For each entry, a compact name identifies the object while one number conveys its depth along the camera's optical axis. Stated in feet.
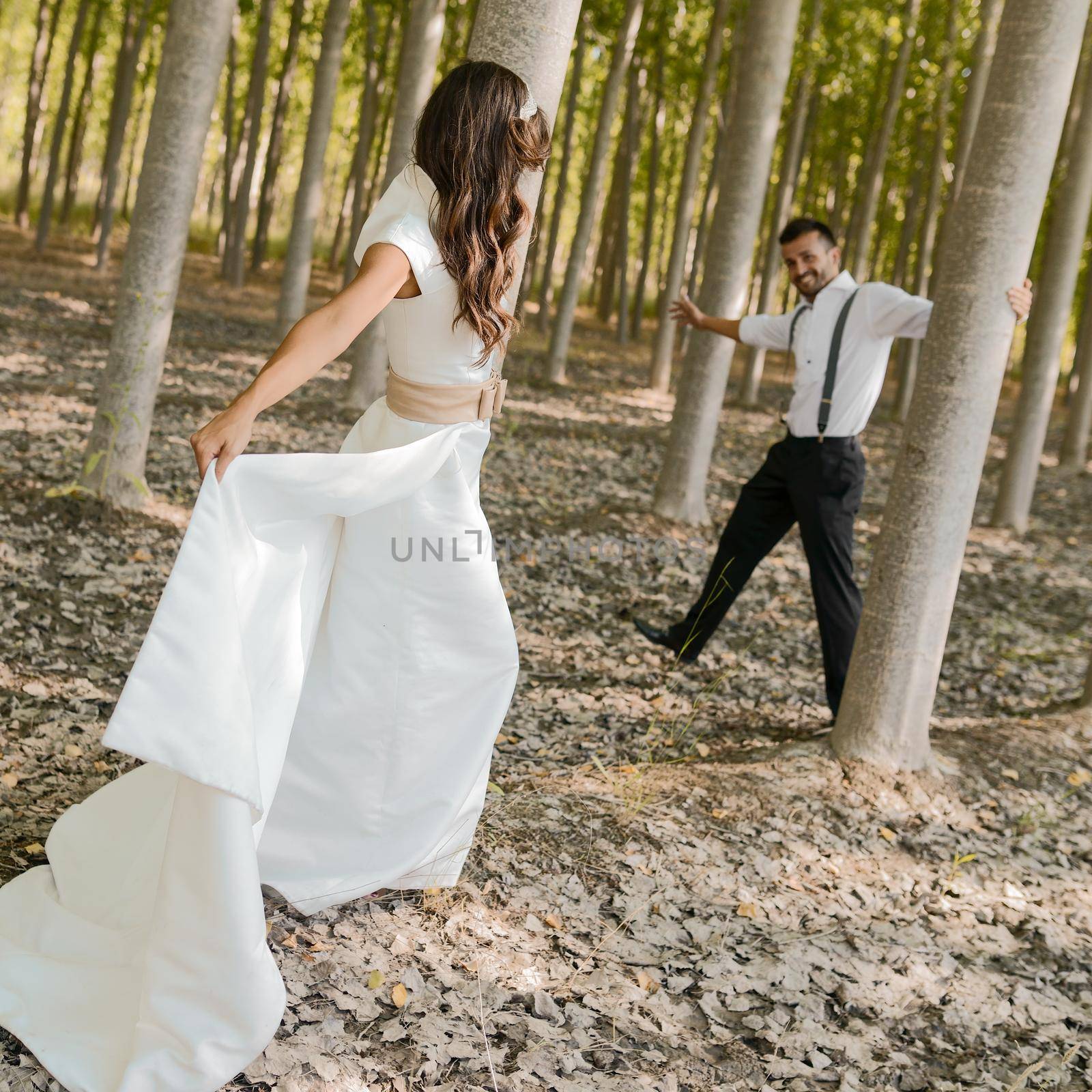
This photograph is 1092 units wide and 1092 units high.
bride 9.11
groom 18.98
